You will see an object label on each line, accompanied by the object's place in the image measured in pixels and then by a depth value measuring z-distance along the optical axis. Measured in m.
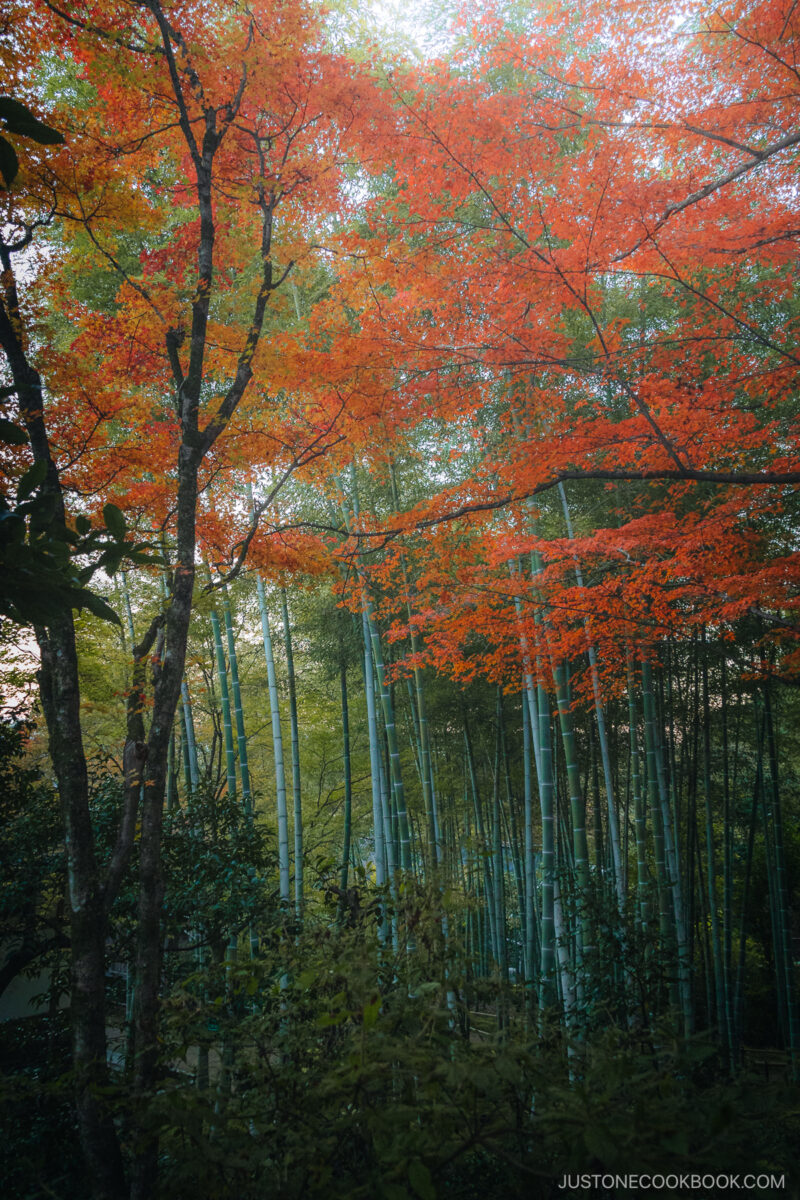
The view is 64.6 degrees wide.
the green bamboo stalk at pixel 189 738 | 7.90
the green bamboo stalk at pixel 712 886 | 6.88
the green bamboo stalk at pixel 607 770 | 5.86
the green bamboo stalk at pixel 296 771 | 7.83
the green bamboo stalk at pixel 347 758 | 9.11
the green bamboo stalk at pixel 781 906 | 6.80
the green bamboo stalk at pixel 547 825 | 5.54
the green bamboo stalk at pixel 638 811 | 6.21
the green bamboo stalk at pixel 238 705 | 7.55
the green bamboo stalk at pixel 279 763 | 7.02
